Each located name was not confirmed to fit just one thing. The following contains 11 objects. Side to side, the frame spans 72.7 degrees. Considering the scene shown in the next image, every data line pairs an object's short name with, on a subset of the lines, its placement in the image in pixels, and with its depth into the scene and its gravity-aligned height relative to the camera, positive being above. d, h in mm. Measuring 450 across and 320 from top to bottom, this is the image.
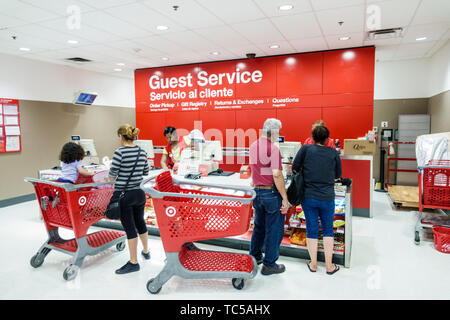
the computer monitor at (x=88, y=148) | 6348 -163
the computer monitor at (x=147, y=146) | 6090 -127
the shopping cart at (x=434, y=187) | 3938 -650
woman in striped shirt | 3244 -440
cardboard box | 5535 -171
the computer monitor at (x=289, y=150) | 4867 -186
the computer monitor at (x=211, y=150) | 4703 -171
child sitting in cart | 3719 -292
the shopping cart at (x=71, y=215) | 3255 -840
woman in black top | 3172 -471
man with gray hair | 3035 -542
